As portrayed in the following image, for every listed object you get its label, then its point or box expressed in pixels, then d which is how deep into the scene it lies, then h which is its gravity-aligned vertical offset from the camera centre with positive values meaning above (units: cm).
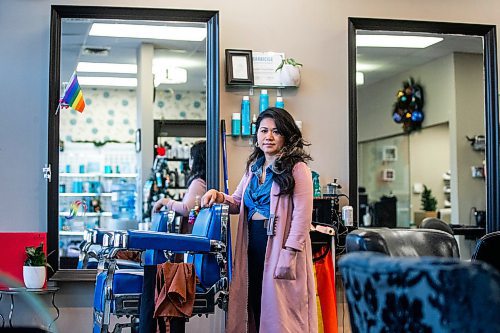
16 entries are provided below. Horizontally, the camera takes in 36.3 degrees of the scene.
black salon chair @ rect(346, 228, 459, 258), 214 -17
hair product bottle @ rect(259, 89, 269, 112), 484 +57
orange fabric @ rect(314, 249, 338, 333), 446 -59
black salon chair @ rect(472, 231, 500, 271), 273 -22
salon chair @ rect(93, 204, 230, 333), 351 -36
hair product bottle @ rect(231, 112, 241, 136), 479 +41
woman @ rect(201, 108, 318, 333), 381 -24
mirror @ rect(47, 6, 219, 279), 470 +62
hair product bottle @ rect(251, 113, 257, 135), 478 +42
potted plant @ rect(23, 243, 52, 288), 439 -43
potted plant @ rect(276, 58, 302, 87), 483 +75
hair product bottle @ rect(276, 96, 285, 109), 485 +57
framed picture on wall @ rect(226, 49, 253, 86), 479 +78
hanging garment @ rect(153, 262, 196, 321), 356 -47
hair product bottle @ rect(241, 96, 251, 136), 479 +48
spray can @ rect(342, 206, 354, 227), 474 -16
